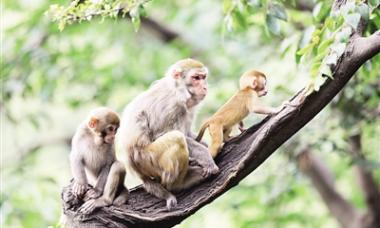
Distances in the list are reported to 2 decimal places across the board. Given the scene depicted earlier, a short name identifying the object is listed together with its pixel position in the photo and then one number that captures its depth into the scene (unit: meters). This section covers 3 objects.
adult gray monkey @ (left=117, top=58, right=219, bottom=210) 9.20
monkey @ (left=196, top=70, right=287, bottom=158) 9.56
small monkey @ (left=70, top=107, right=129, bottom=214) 9.42
